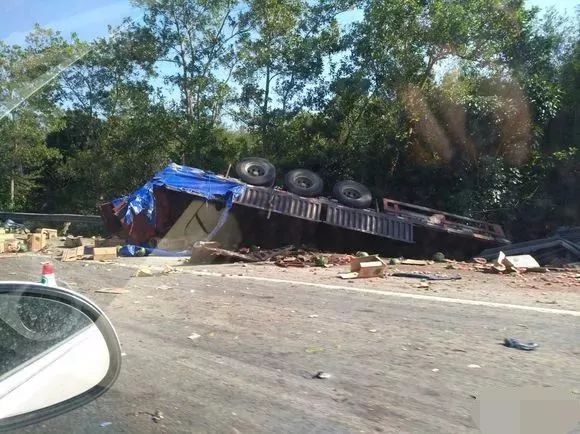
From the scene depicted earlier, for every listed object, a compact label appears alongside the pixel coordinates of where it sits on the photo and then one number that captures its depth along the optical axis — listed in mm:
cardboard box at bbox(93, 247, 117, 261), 13648
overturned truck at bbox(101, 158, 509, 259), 14781
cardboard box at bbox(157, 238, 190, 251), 14953
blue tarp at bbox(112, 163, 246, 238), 14750
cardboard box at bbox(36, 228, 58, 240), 17406
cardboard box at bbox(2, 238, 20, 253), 15164
